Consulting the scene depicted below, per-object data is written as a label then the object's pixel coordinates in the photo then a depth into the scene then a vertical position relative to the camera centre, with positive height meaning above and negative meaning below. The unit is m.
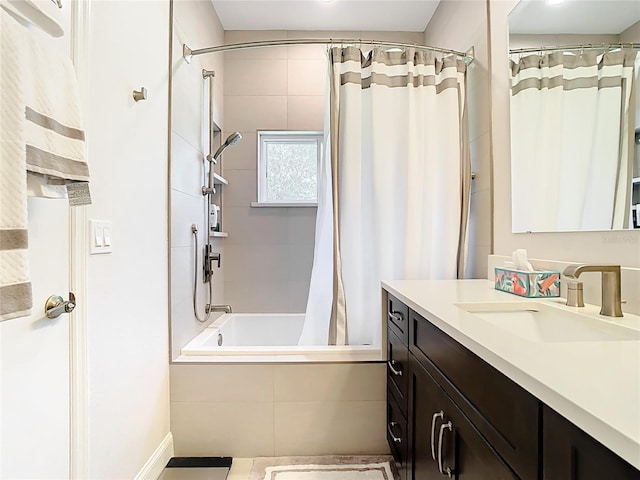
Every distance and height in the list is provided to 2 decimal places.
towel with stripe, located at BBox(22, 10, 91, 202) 0.81 +0.28
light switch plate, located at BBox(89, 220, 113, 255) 1.20 +0.01
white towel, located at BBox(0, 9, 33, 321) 0.72 +0.10
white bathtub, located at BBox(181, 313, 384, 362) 1.87 -0.60
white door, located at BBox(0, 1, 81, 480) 0.89 -0.33
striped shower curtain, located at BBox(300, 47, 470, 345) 1.96 +0.30
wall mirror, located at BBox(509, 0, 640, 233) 1.13 +0.44
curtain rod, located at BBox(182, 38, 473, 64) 1.98 +1.05
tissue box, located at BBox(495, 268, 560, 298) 1.33 -0.16
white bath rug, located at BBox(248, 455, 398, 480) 1.69 -1.08
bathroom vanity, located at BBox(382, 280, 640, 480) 0.49 -0.27
